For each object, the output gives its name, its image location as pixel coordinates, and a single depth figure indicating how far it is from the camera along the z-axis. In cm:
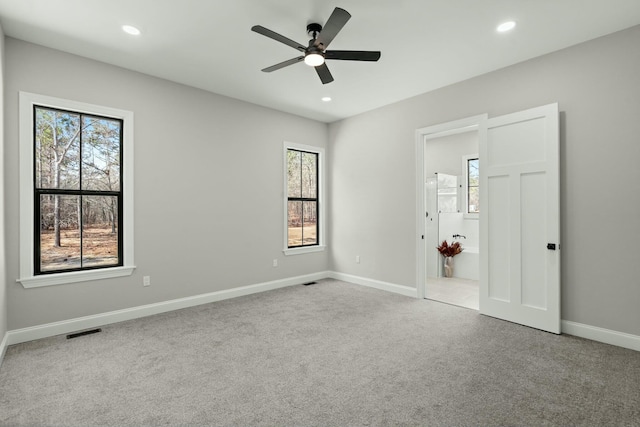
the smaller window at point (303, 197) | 543
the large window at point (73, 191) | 307
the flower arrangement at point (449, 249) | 583
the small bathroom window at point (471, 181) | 603
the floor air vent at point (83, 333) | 316
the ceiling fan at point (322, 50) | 233
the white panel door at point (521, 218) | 322
